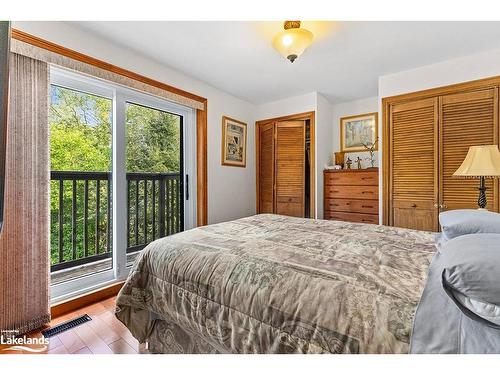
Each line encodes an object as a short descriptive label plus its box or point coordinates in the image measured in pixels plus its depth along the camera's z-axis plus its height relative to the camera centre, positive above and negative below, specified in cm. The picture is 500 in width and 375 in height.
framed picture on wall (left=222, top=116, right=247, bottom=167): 345 +66
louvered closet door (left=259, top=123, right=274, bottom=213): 388 +31
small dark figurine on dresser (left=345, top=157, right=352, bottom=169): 379 +37
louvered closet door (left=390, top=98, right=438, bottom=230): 267 +26
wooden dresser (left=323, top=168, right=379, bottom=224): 320 -11
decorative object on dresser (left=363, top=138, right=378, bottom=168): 361 +56
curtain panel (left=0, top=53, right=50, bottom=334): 167 -12
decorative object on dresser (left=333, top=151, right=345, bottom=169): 379 +45
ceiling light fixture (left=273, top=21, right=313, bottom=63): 188 +115
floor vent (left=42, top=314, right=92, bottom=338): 175 -102
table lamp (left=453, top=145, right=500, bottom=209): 199 +20
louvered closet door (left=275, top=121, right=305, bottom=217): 366 +30
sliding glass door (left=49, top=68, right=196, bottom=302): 224 +15
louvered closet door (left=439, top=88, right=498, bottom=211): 239 +52
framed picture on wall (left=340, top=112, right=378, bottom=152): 365 +85
